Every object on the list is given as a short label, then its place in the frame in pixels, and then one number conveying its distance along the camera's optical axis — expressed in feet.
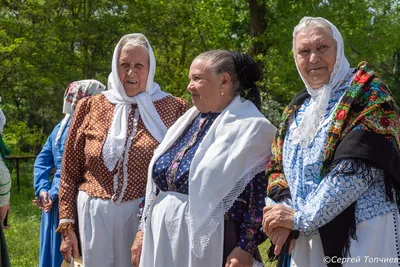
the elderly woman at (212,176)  10.21
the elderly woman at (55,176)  15.48
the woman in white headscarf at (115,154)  12.22
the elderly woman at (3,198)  13.79
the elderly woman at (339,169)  8.61
